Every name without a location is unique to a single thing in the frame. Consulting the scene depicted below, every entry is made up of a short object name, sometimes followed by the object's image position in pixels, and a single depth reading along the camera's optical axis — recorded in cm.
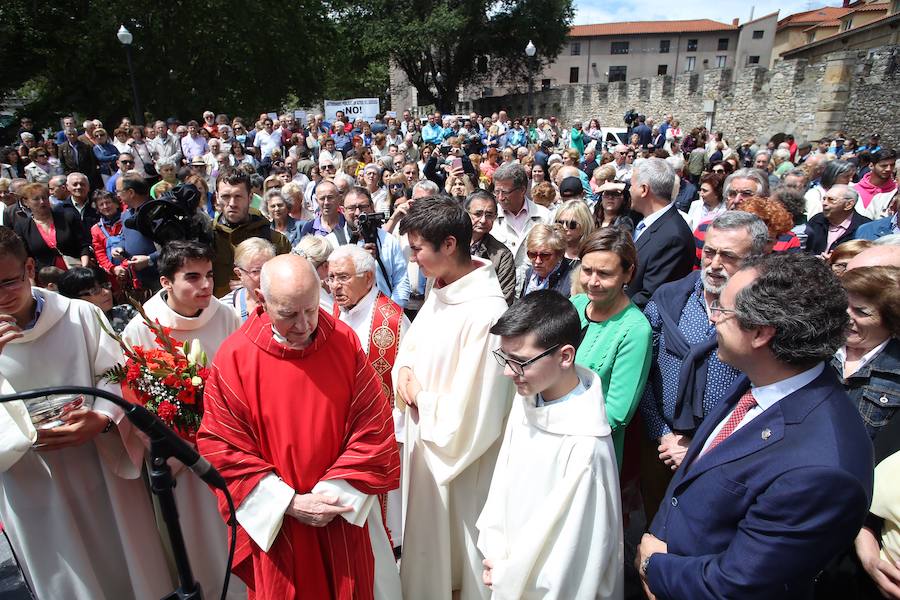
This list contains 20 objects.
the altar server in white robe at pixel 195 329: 276
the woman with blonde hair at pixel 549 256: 387
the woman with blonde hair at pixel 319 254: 362
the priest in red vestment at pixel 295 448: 217
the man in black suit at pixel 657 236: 361
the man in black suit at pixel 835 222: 493
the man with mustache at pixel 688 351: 256
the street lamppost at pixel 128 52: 1644
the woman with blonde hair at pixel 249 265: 330
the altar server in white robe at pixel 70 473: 241
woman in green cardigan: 262
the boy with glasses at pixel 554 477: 203
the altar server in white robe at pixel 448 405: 260
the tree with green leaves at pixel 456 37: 3266
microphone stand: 150
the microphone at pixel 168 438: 135
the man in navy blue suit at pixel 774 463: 146
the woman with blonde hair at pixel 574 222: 427
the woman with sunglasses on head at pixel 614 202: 528
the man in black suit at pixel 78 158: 950
